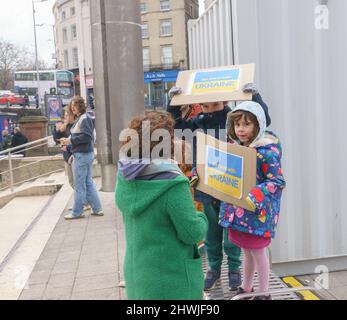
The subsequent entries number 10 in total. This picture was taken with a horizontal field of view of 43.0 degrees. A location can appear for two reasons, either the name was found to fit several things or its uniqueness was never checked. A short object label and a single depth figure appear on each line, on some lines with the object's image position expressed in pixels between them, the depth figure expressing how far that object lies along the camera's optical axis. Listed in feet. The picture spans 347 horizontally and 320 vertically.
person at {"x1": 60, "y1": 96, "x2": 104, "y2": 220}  19.16
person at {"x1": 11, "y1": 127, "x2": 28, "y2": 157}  47.96
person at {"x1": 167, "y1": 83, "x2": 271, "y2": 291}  10.82
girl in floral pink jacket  9.07
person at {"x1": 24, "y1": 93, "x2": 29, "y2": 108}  107.98
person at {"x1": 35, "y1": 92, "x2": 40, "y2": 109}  110.83
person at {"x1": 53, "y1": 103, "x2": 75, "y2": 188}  20.47
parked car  98.27
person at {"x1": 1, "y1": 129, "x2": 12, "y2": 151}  58.94
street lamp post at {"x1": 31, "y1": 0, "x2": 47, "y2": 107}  112.52
